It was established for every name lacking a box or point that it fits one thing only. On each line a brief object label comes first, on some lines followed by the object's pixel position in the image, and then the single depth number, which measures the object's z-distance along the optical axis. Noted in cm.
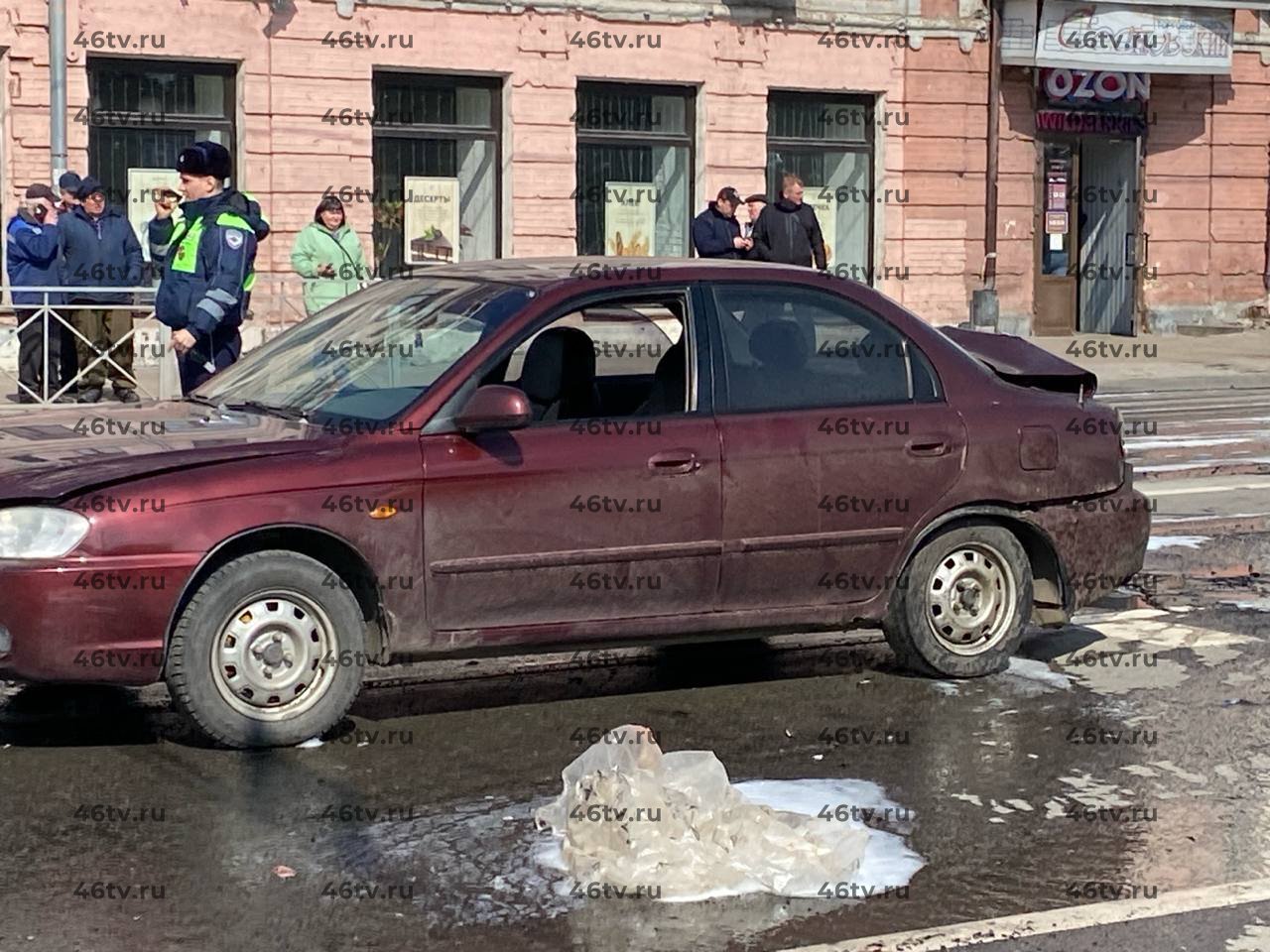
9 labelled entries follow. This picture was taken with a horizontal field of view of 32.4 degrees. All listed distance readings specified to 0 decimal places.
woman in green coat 1561
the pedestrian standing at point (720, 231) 1931
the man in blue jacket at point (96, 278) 1738
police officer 1006
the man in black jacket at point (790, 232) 1973
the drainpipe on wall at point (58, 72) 1977
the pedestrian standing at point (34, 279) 1725
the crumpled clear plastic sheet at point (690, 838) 539
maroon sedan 657
